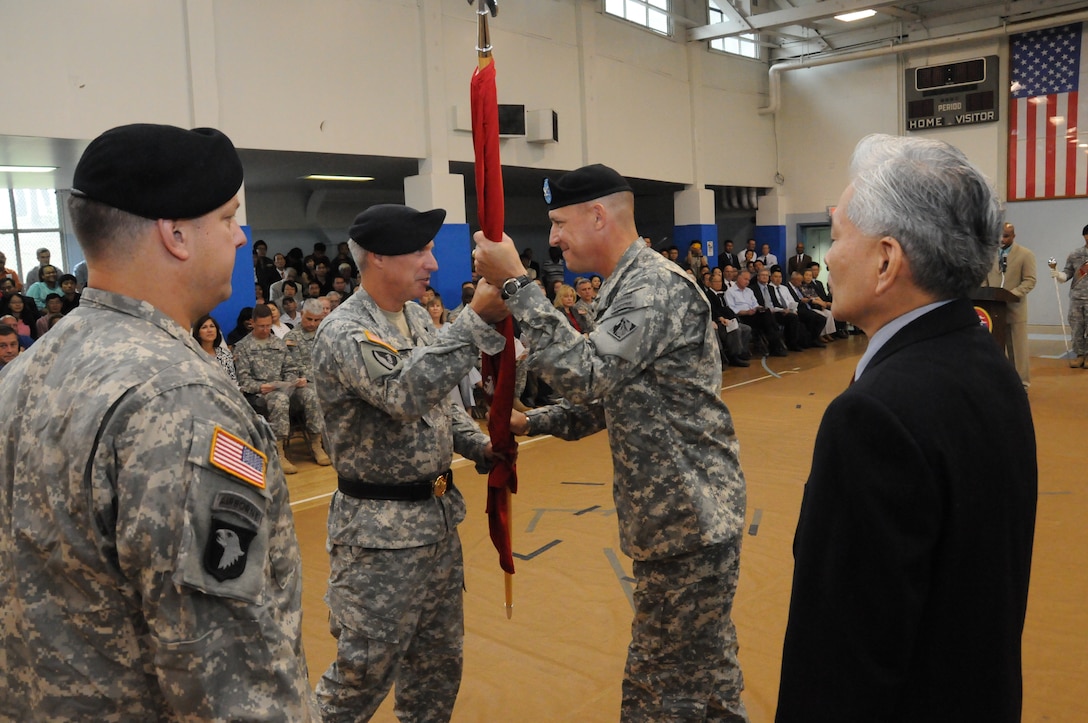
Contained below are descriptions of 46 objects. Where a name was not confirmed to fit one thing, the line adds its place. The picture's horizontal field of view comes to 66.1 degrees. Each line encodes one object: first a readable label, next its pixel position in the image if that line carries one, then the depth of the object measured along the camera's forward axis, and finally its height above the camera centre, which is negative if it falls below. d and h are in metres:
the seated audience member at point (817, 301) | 13.84 -0.89
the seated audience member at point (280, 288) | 10.02 -0.24
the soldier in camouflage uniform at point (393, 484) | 2.16 -0.62
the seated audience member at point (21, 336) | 6.52 -0.47
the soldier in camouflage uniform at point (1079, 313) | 10.16 -0.92
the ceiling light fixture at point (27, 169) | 9.18 +1.20
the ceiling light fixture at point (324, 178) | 12.37 +1.36
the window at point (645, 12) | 13.22 +3.92
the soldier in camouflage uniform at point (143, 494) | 1.10 -0.29
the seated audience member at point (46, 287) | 8.55 -0.10
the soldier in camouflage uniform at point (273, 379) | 6.85 -0.93
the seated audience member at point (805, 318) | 13.36 -1.12
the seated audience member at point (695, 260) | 13.62 -0.14
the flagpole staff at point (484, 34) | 2.19 +0.59
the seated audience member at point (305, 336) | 7.41 -0.62
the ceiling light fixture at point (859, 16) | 14.22 +3.97
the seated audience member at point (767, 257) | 16.20 -0.16
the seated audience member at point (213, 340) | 6.38 -0.53
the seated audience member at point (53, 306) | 7.35 -0.26
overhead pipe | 13.48 +3.48
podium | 7.22 -0.58
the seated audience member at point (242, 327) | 7.76 -0.53
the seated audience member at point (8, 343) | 5.58 -0.43
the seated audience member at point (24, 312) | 7.38 -0.29
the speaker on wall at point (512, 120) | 10.53 +1.74
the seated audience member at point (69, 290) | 8.06 -0.13
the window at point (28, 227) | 12.15 +0.75
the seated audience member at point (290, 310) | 8.98 -0.45
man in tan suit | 8.30 -0.45
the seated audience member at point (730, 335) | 11.76 -1.18
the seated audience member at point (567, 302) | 9.59 -0.51
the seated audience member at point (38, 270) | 9.17 +0.08
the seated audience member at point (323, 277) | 10.77 -0.14
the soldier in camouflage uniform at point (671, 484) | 2.23 -0.63
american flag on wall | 13.78 +2.05
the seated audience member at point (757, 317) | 12.60 -1.02
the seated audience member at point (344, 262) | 11.38 +0.05
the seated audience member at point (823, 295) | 14.51 -0.83
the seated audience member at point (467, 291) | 9.41 -0.34
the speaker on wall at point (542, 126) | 11.05 +1.73
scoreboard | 14.56 +2.64
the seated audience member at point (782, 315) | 13.13 -1.04
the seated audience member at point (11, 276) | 7.95 +0.03
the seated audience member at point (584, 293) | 9.80 -0.44
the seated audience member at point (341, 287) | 10.14 -0.25
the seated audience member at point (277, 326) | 7.44 -0.54
